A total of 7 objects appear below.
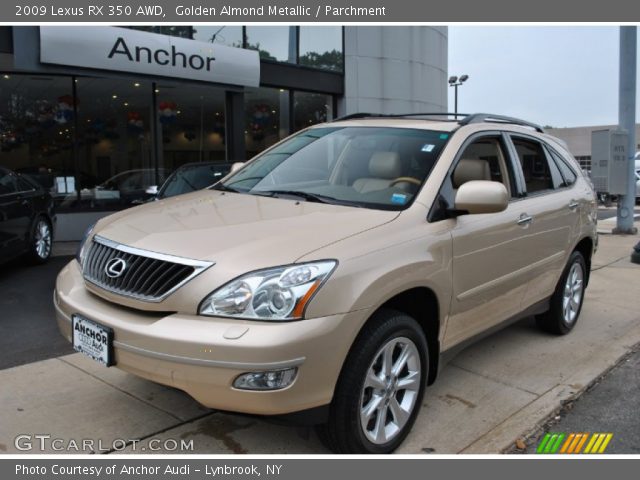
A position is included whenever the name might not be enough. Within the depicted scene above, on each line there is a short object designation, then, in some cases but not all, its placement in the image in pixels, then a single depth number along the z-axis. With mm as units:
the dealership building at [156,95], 9992
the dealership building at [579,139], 66688
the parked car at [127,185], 11844
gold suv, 2564
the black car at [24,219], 7047
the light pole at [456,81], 27250
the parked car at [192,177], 7887
